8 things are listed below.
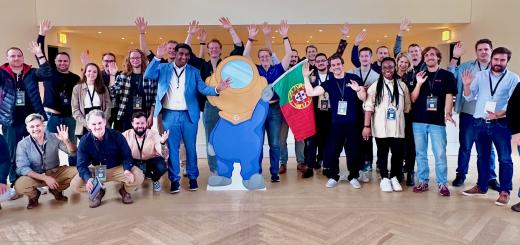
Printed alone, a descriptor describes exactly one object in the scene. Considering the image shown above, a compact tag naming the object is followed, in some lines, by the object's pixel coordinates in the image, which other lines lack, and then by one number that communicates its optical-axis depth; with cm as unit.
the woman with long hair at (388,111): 380
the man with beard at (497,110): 342
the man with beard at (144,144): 376
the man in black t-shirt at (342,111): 394
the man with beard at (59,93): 402
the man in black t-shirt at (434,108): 366
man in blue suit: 376
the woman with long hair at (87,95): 390
